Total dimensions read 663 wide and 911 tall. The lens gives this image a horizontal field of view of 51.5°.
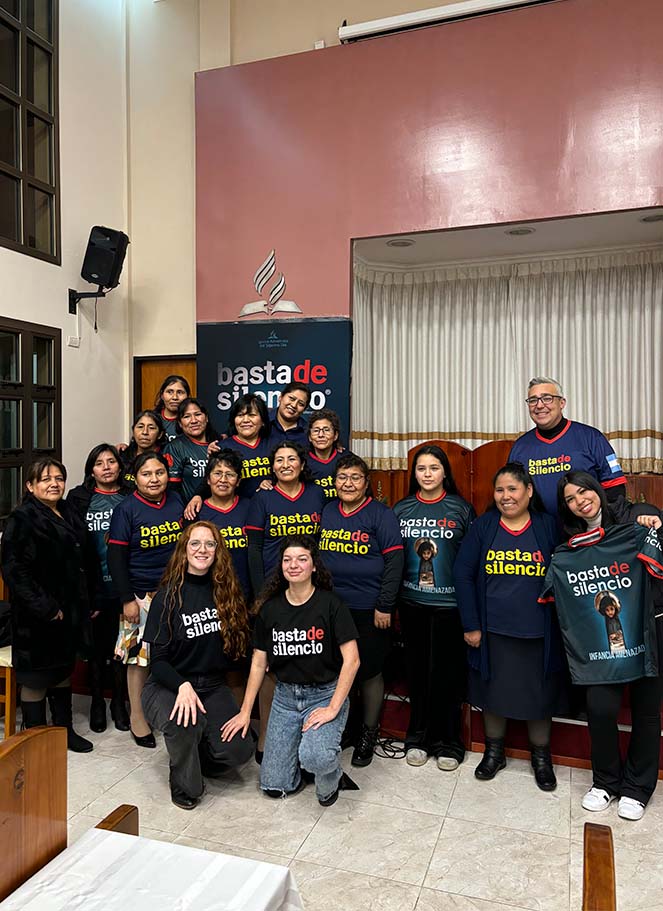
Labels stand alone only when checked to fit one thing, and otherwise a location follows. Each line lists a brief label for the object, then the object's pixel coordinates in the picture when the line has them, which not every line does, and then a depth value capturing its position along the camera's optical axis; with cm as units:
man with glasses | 333
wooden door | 595
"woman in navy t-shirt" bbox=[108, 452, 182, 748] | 352
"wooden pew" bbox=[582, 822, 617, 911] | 136
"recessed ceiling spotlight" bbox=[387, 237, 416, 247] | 509
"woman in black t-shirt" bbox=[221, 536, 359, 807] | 300
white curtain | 547
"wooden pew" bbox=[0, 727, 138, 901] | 129
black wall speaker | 519
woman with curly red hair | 301
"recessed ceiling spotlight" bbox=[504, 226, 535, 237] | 489
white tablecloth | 132
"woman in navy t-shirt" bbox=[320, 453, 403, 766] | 327
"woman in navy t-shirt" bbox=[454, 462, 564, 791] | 308
